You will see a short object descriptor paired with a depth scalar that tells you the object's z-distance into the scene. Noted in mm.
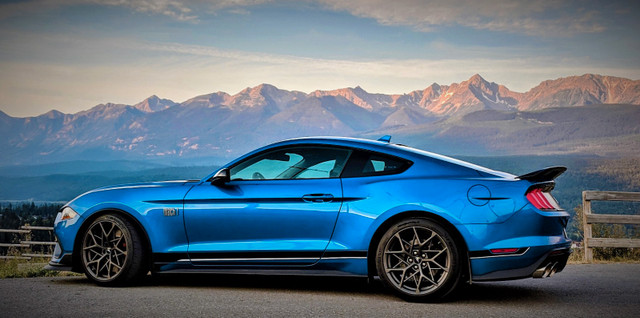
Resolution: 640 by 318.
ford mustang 5695
